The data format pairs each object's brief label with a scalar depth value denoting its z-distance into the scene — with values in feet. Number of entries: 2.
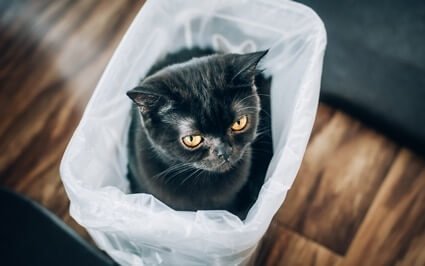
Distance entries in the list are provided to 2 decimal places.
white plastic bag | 2.53
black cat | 2.56
